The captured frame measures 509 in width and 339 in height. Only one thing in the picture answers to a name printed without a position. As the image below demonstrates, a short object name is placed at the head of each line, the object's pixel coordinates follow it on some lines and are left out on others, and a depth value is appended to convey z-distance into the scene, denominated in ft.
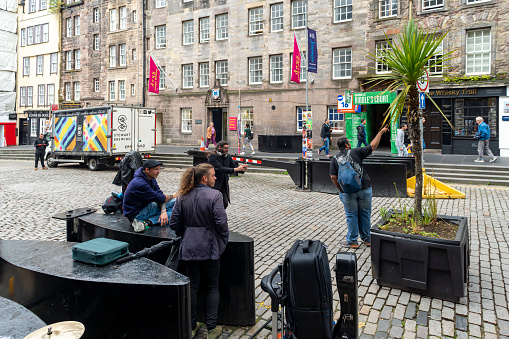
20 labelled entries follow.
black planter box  14.56
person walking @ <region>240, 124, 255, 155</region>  81.56
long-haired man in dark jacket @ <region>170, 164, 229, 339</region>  12.59
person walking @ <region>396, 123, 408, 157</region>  60.64
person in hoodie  16.12
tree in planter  16.47
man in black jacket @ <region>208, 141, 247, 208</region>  24.80
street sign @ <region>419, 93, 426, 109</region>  34.07
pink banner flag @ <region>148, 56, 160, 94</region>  101.09
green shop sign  76.59
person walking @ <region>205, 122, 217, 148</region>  79.36
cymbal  6.50
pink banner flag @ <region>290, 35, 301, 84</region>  78.03
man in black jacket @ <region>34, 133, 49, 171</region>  70.35
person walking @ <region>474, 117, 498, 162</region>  53.11
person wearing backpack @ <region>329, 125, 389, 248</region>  20.90
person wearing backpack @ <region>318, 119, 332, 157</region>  70.44
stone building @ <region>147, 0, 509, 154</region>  69.77
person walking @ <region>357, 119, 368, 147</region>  65.00
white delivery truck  66.33
